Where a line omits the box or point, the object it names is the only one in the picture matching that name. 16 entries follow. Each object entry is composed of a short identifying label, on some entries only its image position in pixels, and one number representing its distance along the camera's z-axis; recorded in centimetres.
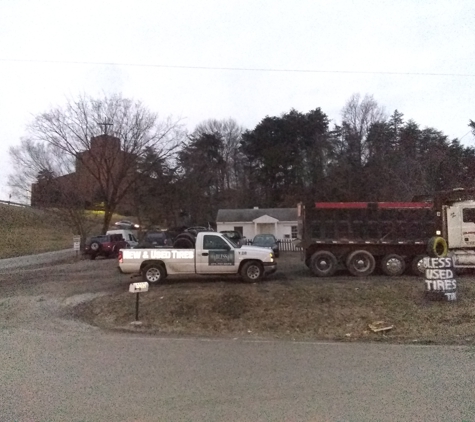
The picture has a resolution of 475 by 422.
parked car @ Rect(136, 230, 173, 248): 3238
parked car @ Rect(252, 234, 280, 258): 3598
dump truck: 2077
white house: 5756
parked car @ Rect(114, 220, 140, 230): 4722
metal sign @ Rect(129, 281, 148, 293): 1388
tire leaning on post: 1543
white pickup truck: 1911
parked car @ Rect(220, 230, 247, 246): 4214
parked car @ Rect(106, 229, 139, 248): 3959
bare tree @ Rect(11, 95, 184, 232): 4575
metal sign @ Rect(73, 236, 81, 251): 3825
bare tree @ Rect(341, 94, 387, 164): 6888
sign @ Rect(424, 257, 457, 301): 1494
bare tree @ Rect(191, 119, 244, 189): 7794
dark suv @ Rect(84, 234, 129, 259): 3746
